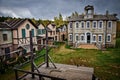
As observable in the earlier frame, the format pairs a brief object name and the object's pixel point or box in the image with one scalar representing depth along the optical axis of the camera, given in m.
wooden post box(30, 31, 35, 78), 5.86
